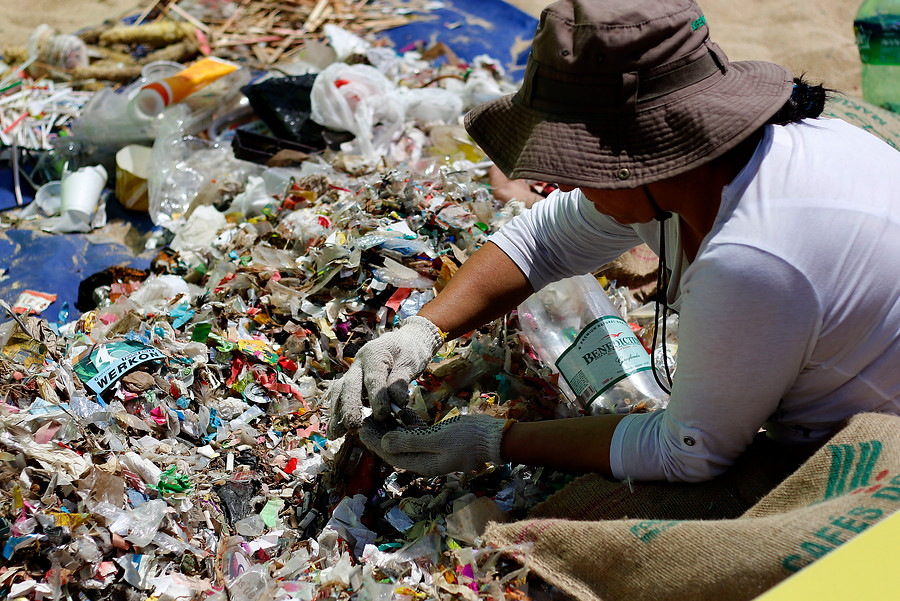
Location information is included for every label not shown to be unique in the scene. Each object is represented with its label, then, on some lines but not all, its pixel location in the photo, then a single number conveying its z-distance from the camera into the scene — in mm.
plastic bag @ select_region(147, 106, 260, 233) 4062
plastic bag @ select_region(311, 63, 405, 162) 4121
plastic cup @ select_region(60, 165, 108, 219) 4195
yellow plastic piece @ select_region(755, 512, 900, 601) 1275
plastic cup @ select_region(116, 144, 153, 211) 4332
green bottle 3953
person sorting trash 1404
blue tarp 3721
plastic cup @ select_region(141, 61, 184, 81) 5207
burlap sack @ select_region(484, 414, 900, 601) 1365
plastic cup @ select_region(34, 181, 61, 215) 4340
